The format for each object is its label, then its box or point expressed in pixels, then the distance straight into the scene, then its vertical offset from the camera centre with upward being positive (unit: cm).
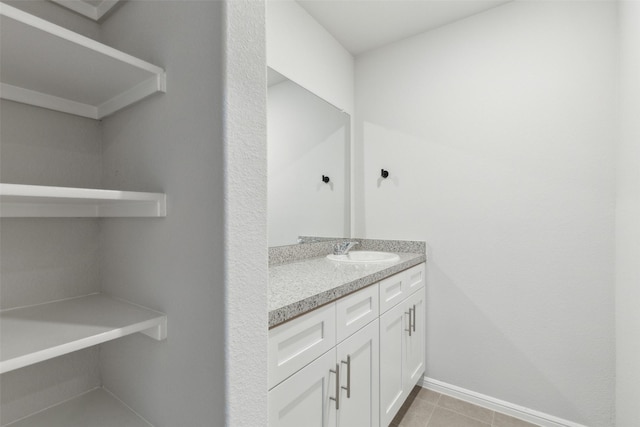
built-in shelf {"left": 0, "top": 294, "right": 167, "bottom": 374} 55 -25
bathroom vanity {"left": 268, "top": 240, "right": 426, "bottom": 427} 93 -52
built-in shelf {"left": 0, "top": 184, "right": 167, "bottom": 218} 53 +2
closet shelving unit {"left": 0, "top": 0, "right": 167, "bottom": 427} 55 +3
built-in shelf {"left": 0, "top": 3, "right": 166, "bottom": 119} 55 +32
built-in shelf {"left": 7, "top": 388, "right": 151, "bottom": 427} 74 -53
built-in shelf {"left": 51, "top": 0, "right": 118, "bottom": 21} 82 +57
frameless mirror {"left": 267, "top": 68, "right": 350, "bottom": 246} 179 +30
